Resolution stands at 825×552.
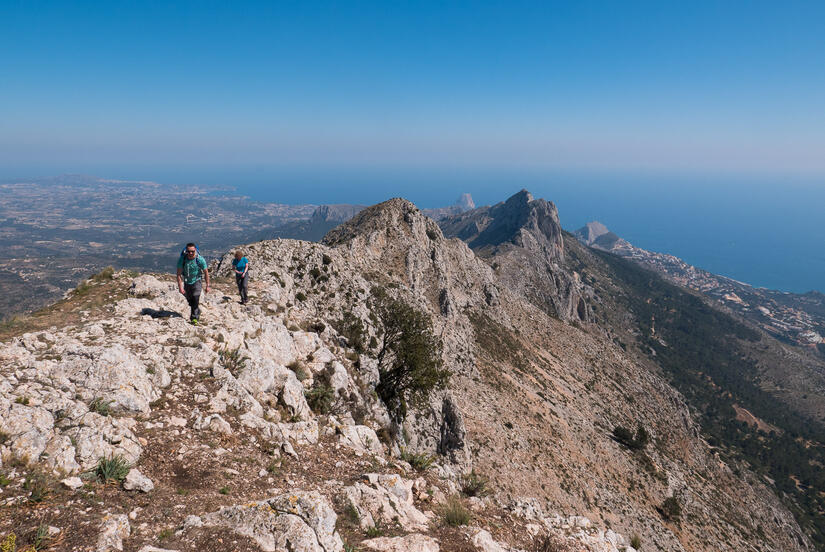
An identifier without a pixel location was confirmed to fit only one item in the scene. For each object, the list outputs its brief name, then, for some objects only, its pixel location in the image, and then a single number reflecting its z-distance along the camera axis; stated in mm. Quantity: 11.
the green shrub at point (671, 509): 42016
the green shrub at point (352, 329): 24375
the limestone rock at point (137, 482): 7574
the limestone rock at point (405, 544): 7996
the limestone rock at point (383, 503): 9266
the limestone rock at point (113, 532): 6031
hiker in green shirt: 14211
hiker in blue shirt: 17188
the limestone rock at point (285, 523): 7074
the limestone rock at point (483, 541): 9392
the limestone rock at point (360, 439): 13033
